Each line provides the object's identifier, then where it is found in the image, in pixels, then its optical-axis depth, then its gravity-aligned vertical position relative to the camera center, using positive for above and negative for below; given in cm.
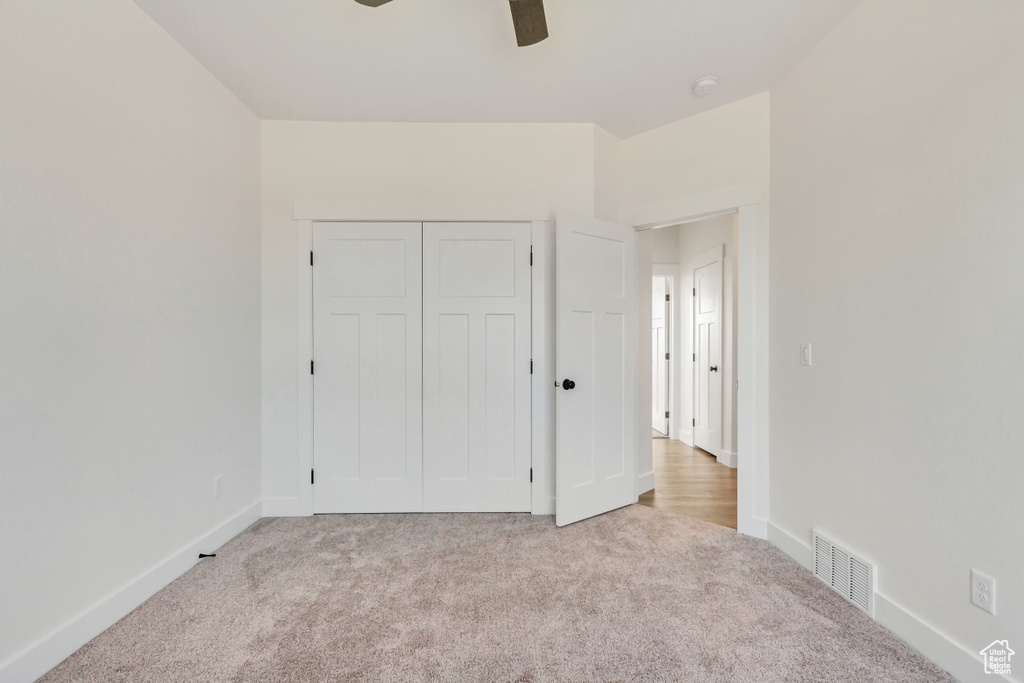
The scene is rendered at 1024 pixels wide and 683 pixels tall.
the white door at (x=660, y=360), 521 -21
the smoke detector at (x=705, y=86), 232 +140
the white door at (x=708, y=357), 415 -15
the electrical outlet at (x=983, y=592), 131 -77
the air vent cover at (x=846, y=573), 174 -99
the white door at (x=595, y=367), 260 -16
